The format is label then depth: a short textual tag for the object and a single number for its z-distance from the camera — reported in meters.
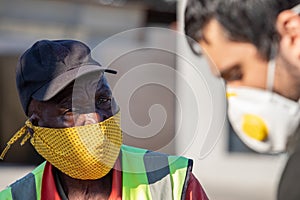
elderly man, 4.34
